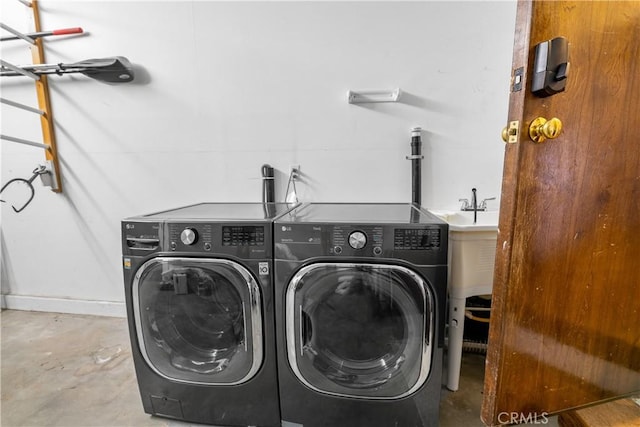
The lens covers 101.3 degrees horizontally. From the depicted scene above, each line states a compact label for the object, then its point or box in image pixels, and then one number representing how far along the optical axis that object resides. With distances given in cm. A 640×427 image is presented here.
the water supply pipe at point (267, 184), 168
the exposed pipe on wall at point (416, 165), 154
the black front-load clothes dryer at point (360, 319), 95
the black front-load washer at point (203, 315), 103
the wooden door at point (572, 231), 76
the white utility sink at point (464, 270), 121
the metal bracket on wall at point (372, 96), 156
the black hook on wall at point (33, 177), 179
